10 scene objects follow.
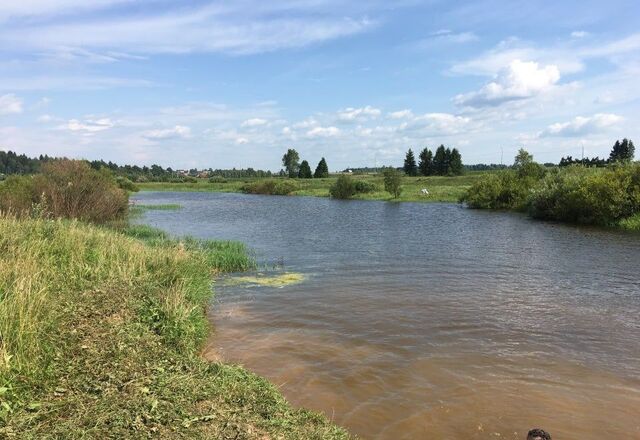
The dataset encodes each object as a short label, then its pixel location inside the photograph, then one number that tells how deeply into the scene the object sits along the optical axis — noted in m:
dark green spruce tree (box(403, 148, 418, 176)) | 126.06
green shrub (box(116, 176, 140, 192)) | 81.15
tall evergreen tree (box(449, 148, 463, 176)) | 114.38
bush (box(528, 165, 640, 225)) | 33.91
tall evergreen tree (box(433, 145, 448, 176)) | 118.38
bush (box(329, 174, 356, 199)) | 77.00
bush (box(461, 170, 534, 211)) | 52.22
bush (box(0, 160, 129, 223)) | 28.05
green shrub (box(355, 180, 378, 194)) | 78.62
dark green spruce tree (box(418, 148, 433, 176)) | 120.94
